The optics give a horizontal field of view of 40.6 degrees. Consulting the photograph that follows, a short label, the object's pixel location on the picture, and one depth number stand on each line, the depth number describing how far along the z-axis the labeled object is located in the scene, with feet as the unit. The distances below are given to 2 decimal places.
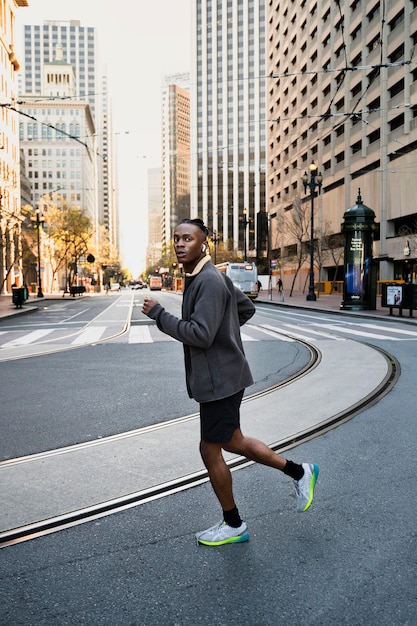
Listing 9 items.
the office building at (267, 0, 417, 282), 140.87
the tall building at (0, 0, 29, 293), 195.52
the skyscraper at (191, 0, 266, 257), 469.98
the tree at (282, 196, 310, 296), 165.68
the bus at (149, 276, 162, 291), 342.64
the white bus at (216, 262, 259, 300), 139.95
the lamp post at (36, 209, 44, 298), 157.08
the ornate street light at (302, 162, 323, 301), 109.50
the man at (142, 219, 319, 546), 10.09
